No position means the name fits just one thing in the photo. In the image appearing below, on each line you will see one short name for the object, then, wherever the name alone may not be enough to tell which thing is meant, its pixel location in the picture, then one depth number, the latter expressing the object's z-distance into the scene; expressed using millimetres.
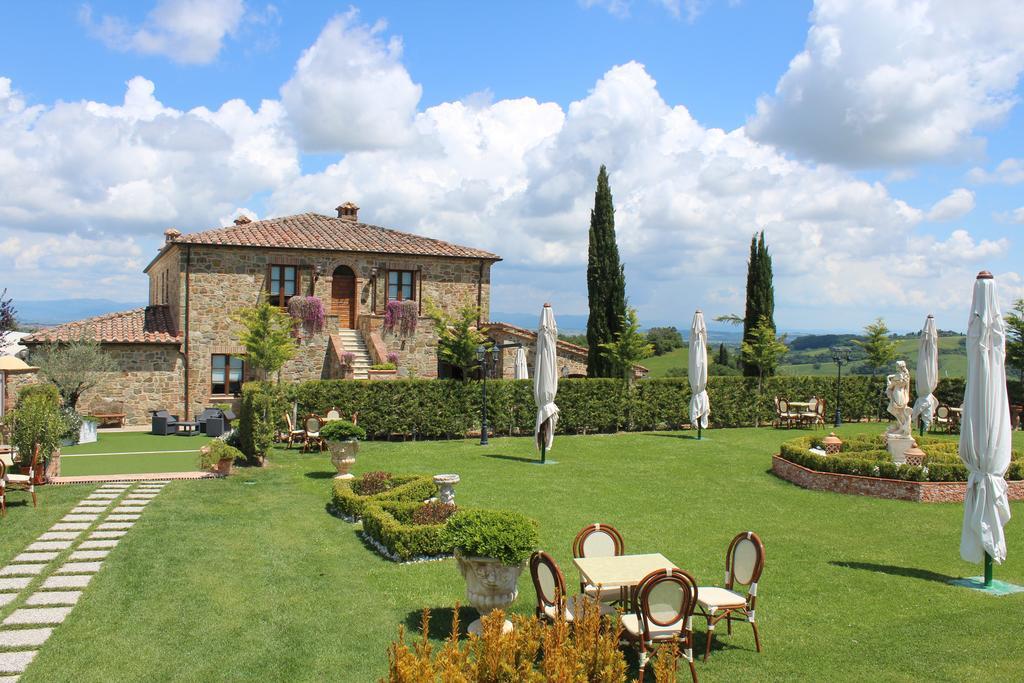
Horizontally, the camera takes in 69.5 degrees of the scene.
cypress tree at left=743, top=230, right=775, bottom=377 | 33406
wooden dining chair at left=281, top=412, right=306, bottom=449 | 20703
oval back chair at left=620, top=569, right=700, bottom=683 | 6418
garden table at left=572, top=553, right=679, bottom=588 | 6902
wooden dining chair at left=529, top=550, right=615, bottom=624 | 6914
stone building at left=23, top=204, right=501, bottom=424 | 26031
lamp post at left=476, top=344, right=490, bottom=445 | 21266
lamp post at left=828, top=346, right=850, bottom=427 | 25859
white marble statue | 17219
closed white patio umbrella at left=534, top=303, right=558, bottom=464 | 18438
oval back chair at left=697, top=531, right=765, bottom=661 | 7133
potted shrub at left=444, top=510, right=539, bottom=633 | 7305
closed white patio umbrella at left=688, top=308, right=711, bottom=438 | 23000
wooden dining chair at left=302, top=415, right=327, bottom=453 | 20000
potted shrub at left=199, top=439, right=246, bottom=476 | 16016
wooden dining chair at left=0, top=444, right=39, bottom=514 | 12906
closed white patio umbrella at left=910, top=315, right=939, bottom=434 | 20234
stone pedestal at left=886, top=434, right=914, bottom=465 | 16480
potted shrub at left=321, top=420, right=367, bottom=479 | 15914
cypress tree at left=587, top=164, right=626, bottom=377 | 30234
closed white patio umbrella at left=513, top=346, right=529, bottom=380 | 24878
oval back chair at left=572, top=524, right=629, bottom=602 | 8055
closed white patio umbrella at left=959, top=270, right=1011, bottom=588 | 9273
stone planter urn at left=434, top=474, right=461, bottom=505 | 11394
